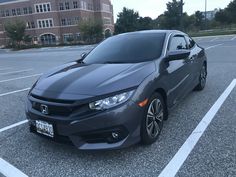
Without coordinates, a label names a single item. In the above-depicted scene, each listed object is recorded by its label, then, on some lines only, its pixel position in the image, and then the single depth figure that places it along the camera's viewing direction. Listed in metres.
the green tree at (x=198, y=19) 45.56
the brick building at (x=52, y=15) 38.77
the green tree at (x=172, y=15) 31.55
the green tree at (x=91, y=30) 32.75
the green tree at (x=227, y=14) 33.08
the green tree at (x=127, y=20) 36.35
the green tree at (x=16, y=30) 36.48
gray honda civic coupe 2.16
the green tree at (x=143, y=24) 36.70
